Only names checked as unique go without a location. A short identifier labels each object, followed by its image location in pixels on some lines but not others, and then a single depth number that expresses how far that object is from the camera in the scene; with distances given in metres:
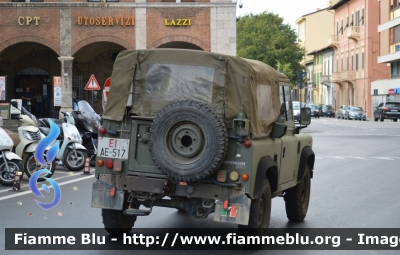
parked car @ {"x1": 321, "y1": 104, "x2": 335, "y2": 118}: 84.06
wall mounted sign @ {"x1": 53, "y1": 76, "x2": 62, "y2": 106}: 30.40
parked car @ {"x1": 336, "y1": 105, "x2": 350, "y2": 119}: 75.31
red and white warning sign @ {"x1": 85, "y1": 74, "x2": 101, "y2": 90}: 30.45
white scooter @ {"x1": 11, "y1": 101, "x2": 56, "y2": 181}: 15.76
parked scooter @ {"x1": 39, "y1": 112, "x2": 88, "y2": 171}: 17.83
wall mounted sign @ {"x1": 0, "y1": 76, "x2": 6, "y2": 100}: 25.78
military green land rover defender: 7.85
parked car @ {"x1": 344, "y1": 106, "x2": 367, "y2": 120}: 71.25
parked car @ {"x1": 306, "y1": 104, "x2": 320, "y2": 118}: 81.88
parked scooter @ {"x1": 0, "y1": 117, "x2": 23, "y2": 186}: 14.58
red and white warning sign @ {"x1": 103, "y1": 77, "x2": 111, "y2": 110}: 24.53
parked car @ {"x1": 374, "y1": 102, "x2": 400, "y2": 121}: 63.28
